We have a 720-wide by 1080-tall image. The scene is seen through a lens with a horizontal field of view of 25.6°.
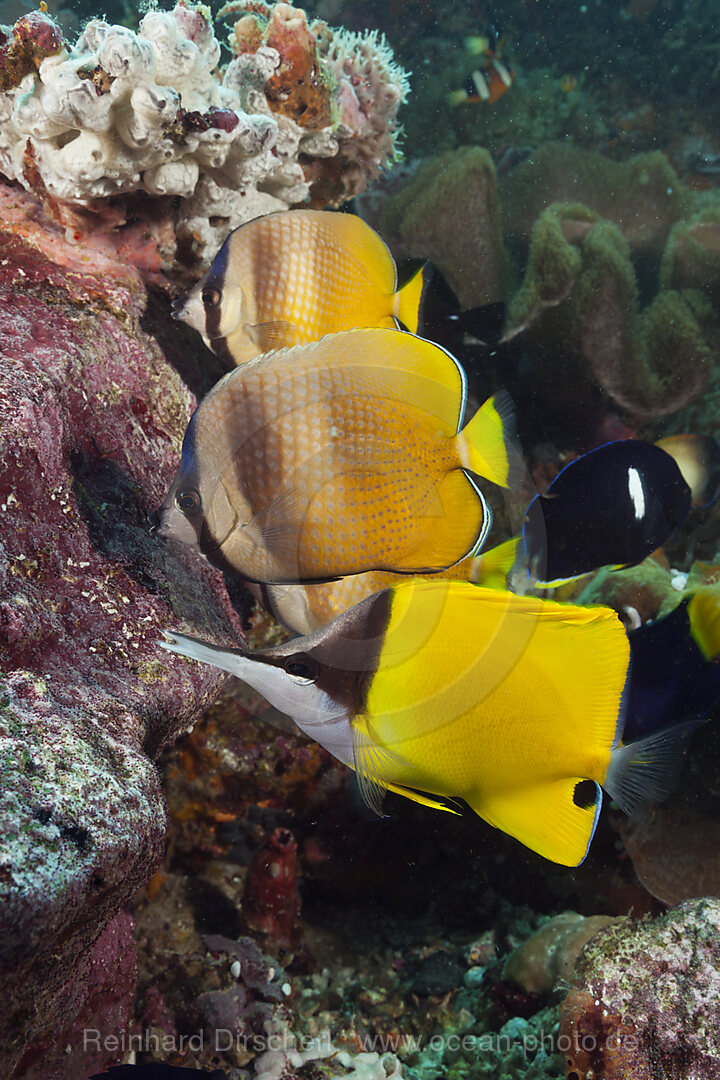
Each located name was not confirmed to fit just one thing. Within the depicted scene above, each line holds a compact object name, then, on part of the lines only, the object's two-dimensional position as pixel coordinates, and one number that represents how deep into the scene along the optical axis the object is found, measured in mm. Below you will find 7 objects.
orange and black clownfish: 2168
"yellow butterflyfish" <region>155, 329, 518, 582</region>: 436
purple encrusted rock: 383
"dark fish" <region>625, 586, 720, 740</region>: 540
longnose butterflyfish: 425
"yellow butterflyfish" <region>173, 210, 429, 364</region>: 497
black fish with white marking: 585
